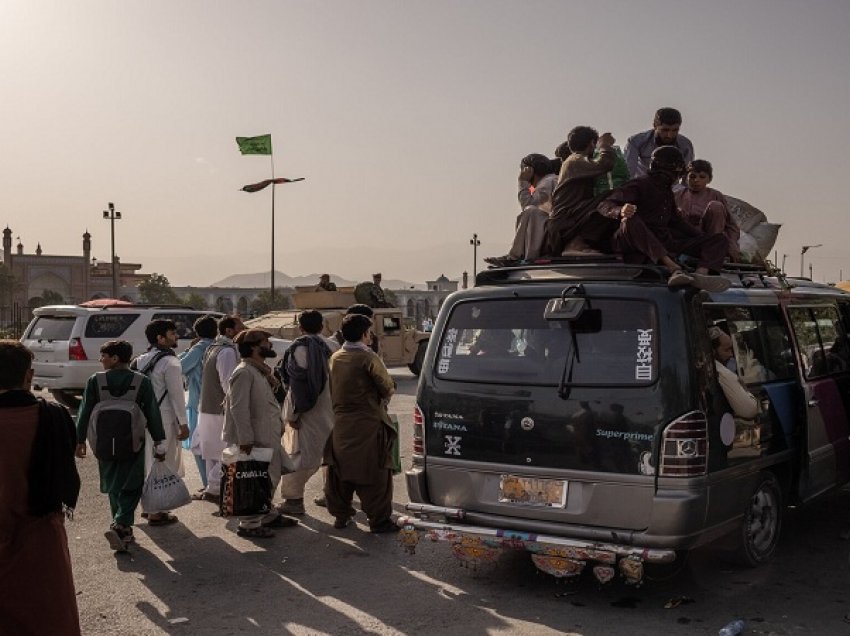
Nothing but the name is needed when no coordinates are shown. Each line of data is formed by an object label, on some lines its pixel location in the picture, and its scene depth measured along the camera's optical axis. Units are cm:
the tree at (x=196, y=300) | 9580
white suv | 1425
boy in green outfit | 623
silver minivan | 471
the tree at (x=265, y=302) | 9025
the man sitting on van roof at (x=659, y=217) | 543
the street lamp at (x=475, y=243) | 7344
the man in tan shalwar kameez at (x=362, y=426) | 666
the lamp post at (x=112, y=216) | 5310
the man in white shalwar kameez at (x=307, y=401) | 726
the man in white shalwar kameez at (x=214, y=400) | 762
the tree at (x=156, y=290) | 8681
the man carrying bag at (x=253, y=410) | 652
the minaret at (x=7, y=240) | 8888
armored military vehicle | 1989
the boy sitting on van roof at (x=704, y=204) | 682
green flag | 3816
